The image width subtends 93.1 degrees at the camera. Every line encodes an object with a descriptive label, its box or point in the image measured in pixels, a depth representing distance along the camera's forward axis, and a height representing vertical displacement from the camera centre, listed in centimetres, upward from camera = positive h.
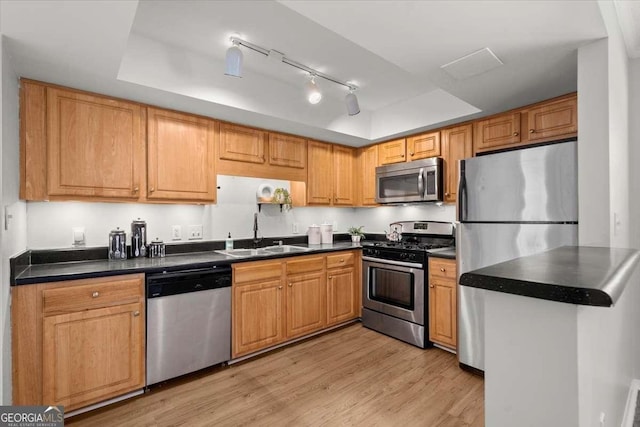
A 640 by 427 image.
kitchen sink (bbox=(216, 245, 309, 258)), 290 -38
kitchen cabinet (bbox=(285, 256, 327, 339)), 305 -86
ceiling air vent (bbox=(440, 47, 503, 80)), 188 +98
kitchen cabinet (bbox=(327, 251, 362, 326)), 342 -86
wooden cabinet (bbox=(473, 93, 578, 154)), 243 +77
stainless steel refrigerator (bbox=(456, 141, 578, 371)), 209 +1
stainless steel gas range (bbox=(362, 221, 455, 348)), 301 -71
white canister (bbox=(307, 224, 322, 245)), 388 -27
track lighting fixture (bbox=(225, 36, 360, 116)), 209 +113
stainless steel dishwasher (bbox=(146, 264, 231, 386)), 223 -84
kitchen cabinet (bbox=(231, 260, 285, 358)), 266 -85
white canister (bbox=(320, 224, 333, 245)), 394 -25
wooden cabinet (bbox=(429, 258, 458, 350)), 282 -85
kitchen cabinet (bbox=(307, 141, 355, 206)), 372 +50
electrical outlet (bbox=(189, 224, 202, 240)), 299 -18
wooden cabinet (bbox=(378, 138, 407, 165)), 368 +77
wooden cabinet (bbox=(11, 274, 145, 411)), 180 -81
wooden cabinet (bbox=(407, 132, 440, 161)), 337 +78
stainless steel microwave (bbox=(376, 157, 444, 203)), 326 +37
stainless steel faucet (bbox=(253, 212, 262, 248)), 339 -20
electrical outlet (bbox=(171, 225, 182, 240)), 289 -17
